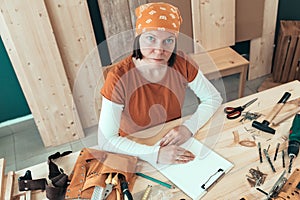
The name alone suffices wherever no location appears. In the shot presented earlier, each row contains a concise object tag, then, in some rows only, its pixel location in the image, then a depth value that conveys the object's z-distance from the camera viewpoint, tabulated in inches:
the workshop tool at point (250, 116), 40.6
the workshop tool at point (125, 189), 30.3
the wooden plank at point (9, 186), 33.0
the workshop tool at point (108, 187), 30.5
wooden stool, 78.6
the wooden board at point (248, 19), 85.0
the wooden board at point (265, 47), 88.0
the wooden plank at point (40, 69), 62.5
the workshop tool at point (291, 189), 28.9
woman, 34.7
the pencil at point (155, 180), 31.7
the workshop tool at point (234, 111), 41.2
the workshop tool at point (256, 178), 31.1
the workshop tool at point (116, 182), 30.5
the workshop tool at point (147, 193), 30.7
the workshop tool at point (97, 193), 30.4
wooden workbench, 30.7
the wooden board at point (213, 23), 80.9
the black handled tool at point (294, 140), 33.8
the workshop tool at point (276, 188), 29.5
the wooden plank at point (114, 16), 72.4
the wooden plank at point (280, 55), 84.2
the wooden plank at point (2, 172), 33.8
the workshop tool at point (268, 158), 32.8
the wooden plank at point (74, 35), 65.8
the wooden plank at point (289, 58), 82.6
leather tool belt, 31.1
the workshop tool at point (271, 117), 38.5
